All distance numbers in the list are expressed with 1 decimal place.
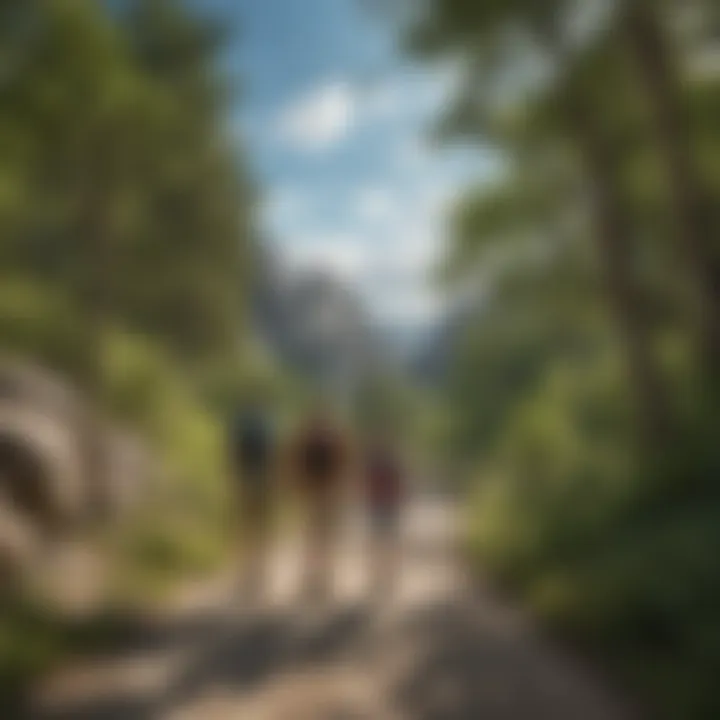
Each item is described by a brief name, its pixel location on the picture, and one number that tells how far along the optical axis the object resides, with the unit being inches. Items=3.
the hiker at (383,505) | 282.7
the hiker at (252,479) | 261.1
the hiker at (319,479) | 258.2
